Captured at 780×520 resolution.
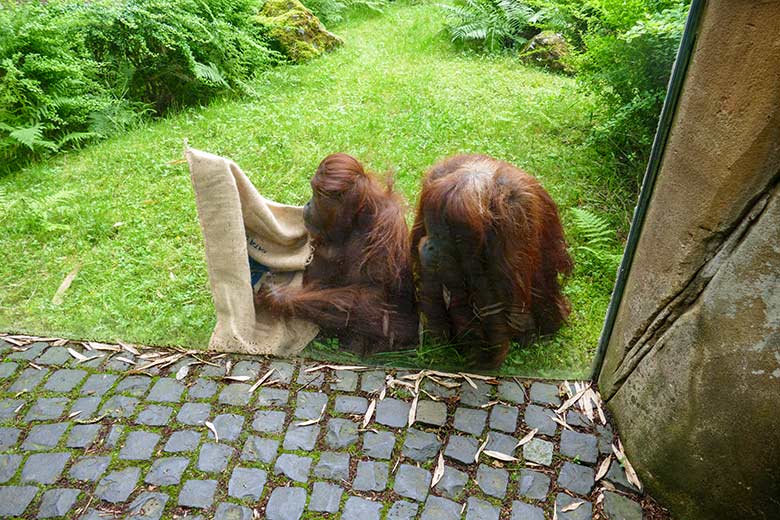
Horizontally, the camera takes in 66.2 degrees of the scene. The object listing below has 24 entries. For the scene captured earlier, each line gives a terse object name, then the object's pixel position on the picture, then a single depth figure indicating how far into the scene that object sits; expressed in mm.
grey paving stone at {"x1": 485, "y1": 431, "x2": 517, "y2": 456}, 1917
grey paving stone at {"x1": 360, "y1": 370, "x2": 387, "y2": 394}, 2124
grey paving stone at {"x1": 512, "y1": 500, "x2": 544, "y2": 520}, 1735
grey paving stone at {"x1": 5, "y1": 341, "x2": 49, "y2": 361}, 2279
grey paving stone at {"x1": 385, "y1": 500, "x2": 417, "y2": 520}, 1726
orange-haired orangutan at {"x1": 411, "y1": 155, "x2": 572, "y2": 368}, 1769
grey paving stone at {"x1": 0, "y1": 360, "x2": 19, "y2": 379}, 2211
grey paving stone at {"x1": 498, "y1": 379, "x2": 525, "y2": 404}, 2082
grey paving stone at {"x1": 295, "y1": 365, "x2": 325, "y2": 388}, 2146
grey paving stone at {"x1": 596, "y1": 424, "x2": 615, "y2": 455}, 1905
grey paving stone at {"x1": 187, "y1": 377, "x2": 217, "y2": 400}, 2107
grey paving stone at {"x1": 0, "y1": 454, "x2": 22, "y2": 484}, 1833
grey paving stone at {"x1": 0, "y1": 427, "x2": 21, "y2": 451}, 1933
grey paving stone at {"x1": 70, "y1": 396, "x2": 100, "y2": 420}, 2043
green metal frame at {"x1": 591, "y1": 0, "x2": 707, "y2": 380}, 1447
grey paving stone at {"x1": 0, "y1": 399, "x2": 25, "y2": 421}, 2040
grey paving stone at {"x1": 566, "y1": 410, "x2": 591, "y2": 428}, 1990
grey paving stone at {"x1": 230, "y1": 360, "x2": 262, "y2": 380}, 2191
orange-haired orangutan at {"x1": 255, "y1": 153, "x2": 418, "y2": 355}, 2105
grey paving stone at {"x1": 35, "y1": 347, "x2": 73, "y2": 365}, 2254
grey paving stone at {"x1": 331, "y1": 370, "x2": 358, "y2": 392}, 2129
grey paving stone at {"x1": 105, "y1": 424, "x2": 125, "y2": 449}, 1930
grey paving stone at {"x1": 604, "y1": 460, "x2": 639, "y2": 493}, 1799
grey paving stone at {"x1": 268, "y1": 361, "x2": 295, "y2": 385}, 2166
